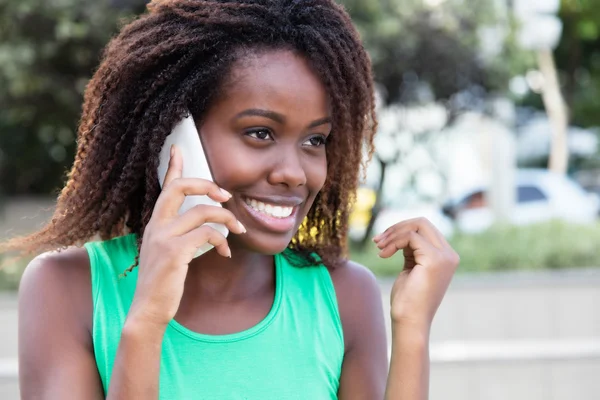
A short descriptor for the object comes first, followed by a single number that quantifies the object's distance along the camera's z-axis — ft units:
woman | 5.91
